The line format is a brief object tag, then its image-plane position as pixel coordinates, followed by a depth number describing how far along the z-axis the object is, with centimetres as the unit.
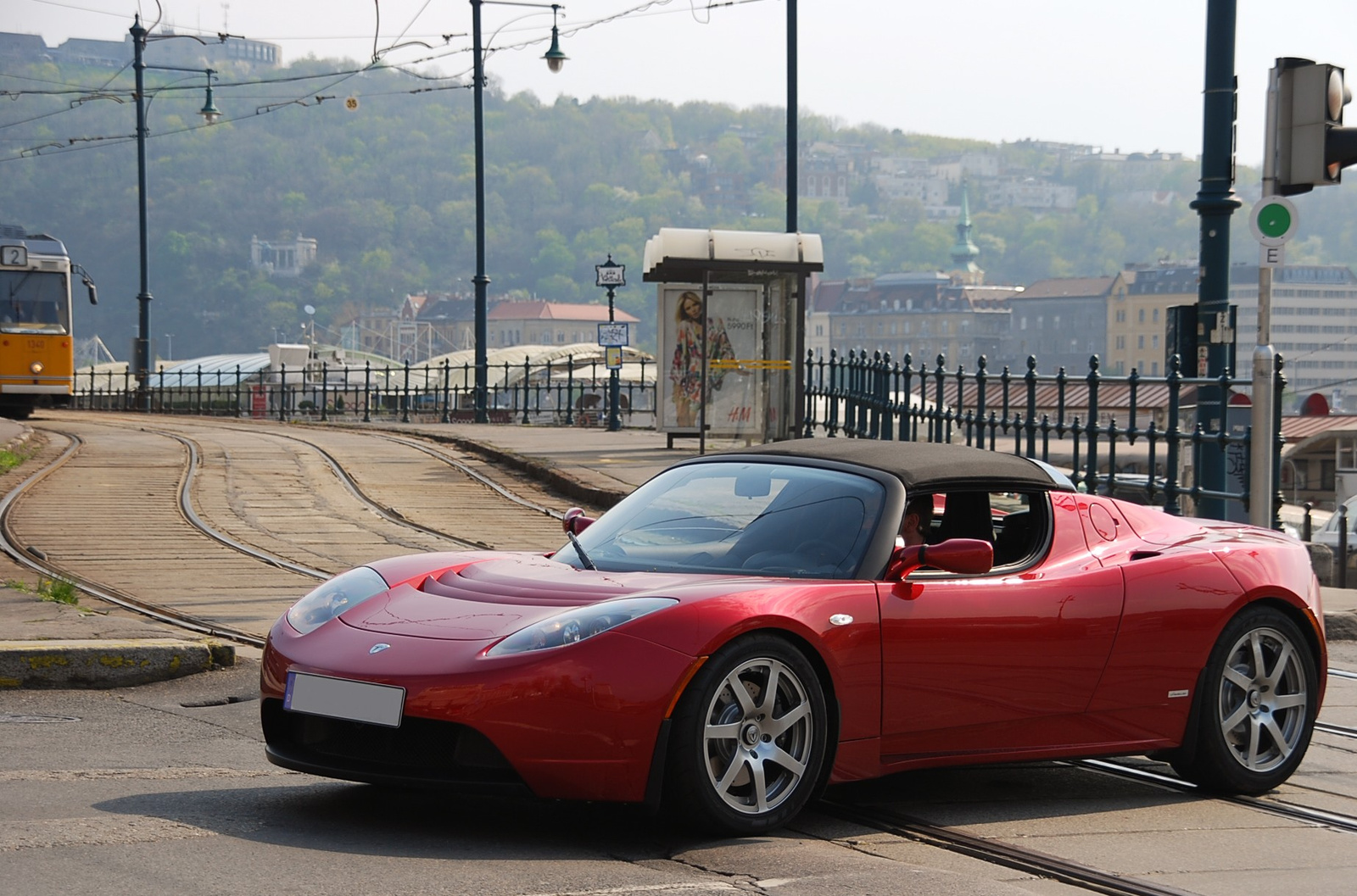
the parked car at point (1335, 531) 4325
